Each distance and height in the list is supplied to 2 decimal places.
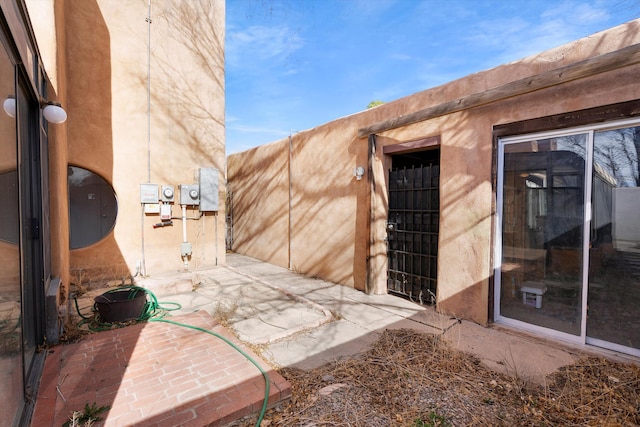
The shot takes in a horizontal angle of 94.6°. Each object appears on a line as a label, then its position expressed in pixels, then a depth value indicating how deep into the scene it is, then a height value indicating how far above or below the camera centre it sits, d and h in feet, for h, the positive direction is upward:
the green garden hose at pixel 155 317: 10.41 -5.25
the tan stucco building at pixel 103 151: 7.89 +2.74
